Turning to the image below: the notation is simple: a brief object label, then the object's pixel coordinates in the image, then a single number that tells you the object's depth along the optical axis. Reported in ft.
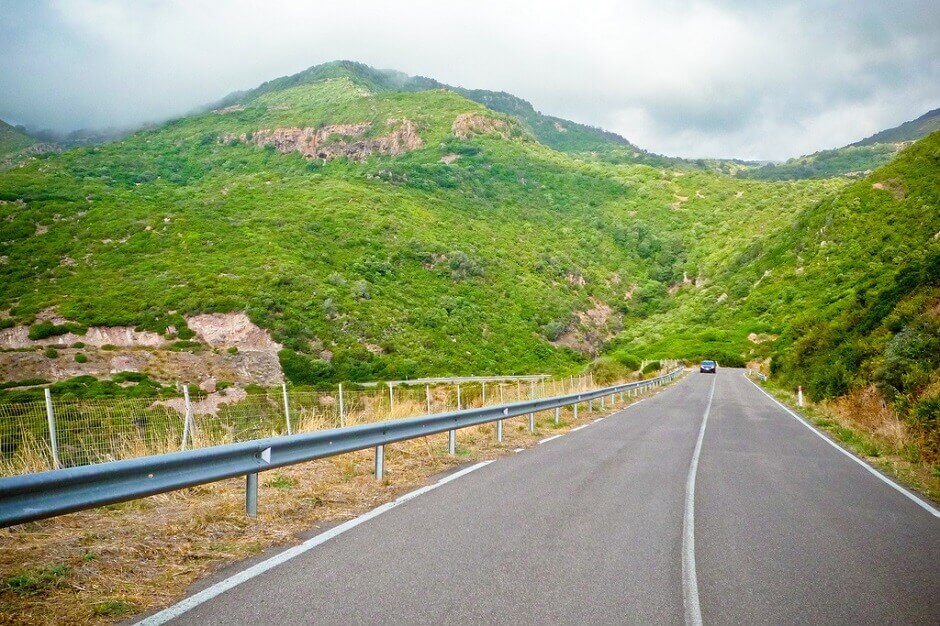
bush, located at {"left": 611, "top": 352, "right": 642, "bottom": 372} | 167.62
